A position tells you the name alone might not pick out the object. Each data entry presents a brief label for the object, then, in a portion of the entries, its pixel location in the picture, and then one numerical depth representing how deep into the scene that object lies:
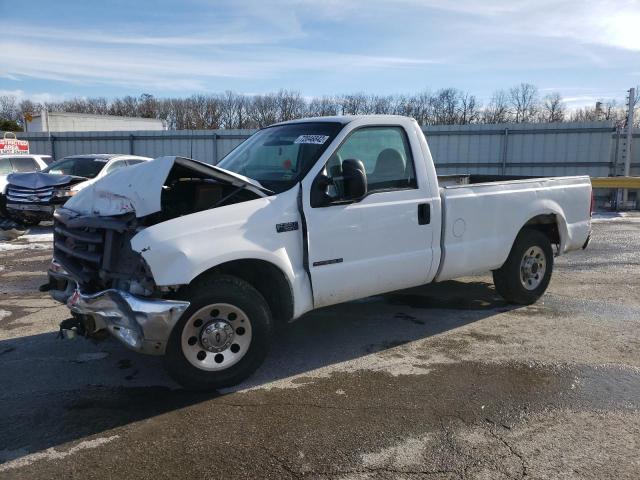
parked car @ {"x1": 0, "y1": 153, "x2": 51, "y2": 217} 14.93
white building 32.84
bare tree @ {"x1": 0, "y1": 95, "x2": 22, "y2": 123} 67.88
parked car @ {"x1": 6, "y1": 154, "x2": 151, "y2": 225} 12.43
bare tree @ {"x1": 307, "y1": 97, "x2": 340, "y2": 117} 55.28
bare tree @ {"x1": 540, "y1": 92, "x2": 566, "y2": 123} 61.41
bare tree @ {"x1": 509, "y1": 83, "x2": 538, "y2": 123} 59.75
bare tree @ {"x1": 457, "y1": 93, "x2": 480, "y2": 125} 57.28
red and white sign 20.78
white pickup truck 3.78
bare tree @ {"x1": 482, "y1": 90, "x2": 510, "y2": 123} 57.69
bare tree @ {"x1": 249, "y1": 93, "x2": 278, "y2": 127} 60.84
